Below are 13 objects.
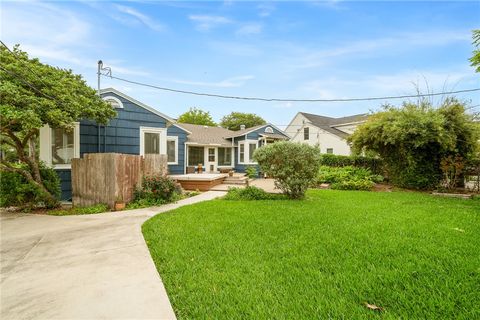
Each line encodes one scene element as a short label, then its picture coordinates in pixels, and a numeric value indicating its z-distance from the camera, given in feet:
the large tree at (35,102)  16.60
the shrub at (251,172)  53.57
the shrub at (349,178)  36.70
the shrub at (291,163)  26.18
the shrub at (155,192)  24.17
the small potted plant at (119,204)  21.84
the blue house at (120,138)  25.41
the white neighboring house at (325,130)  74.64
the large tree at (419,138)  32.85
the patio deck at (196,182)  36.17
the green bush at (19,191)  20.26
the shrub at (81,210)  20.21
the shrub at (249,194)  27.45
